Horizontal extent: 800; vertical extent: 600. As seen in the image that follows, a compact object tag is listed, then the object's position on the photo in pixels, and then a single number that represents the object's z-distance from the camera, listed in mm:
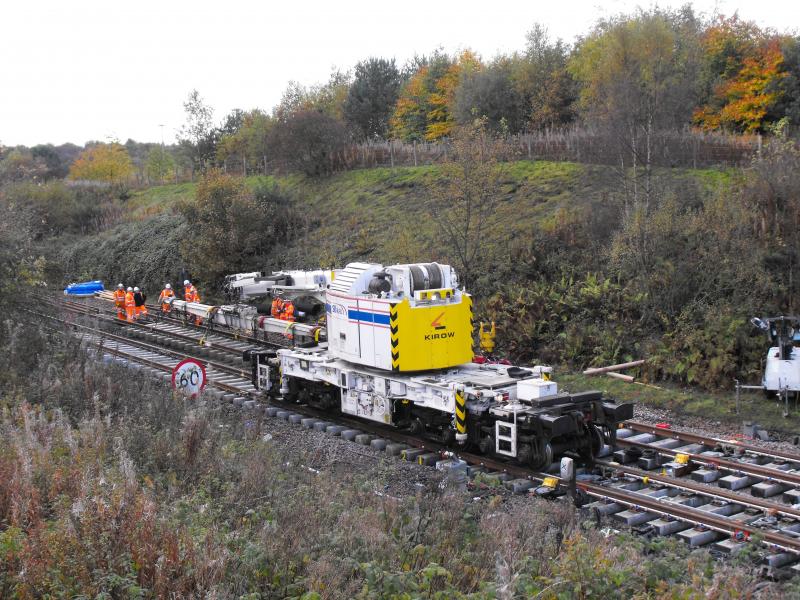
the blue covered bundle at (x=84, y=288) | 37844
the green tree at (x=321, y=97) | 46556
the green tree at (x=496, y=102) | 37125
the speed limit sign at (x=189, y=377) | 13789
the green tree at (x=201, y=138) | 54469
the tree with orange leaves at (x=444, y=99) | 42781
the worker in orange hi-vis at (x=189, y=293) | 26609
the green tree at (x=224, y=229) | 32156
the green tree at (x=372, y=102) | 50188
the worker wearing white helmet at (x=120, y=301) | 27609
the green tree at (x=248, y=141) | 49125
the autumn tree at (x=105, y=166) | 63500
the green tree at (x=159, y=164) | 60869
